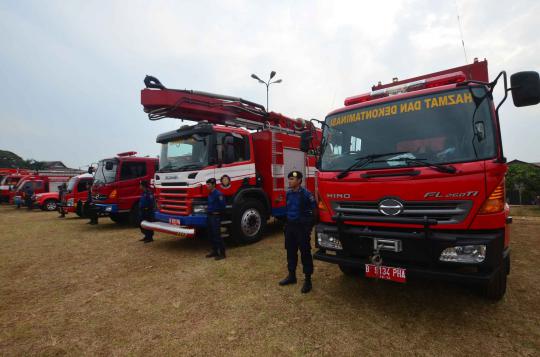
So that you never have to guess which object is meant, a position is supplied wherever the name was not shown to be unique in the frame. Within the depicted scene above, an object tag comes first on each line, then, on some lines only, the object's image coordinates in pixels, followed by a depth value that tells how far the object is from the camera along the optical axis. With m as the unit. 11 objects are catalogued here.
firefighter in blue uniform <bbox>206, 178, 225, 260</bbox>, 5.55
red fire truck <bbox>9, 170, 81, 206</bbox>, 17.31
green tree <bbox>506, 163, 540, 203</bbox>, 15.72
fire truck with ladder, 6.02
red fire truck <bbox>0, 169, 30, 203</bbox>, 21.33
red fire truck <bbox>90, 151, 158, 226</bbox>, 9.34
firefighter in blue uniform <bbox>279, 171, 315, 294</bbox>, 3.97
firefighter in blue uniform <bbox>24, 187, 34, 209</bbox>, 17.85
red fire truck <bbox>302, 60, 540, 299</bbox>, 2.69
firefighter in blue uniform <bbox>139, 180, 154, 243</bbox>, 7.41
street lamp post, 16.66
